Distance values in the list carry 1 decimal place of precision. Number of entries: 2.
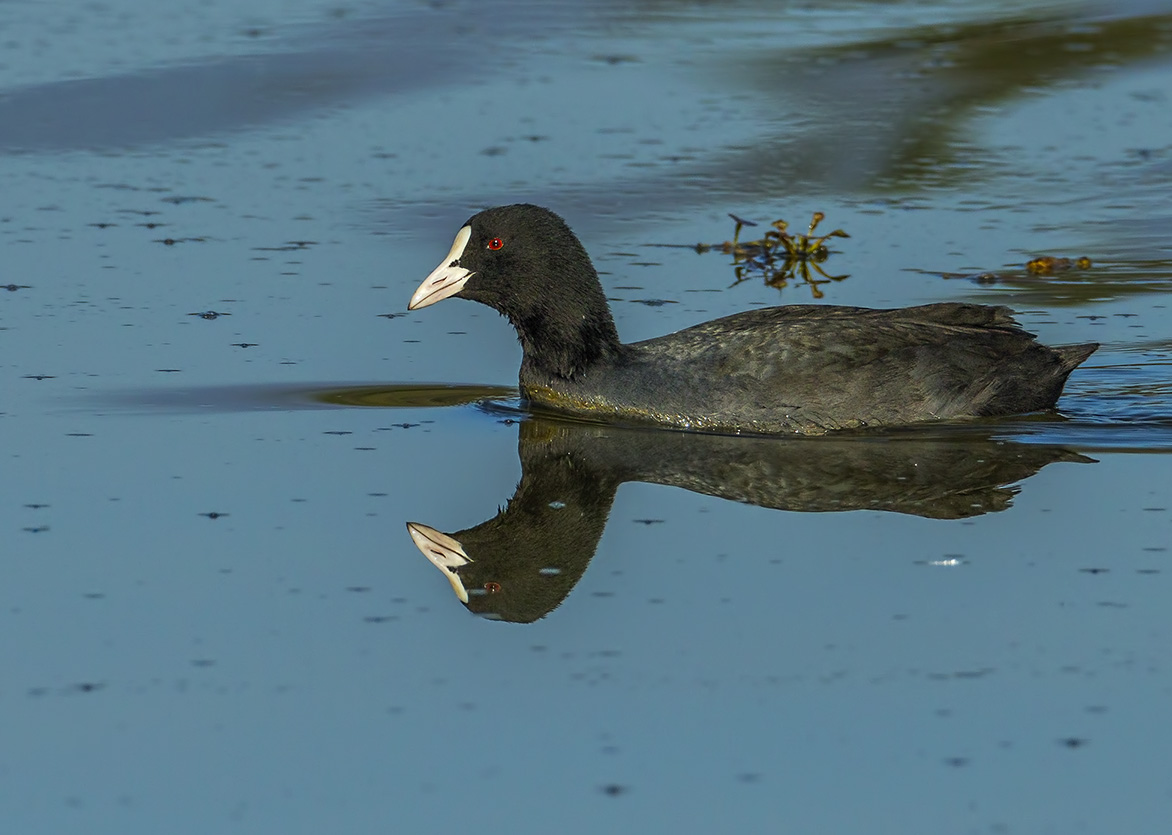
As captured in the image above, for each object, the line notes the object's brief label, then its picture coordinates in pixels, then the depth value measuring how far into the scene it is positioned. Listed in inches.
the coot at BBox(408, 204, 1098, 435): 637.9
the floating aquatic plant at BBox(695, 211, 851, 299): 820.0
